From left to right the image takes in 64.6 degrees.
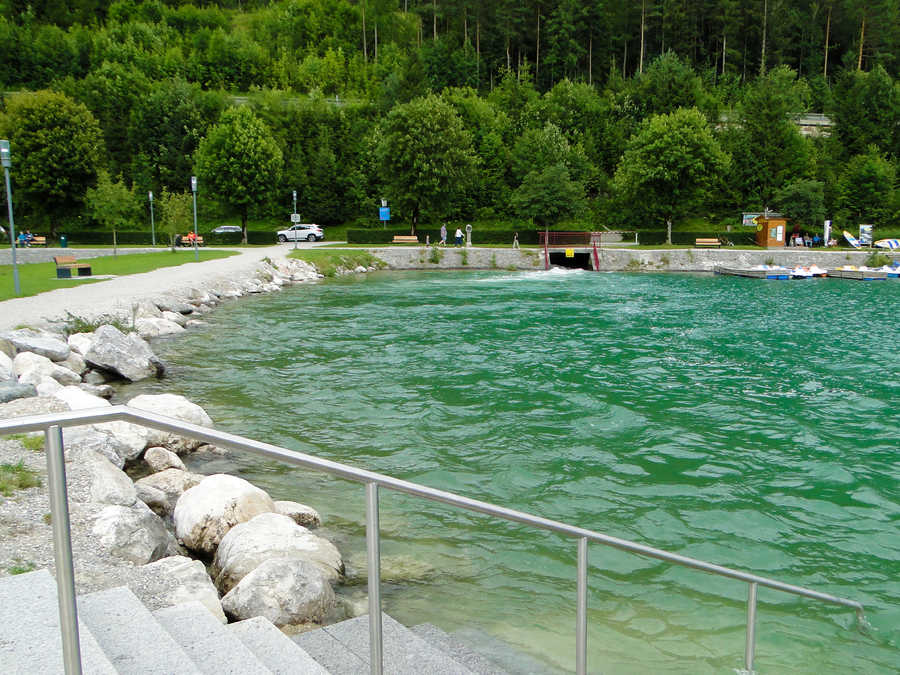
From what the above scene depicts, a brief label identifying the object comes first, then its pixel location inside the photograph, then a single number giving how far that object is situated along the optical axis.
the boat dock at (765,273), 47.82
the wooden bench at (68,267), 28.36
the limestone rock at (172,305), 24.64
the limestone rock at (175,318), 23.47
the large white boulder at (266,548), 6.97
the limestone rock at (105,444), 8.84
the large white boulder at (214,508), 7.78
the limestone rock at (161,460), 10.04
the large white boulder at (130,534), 6.24
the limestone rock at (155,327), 21.25
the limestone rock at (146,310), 22.11
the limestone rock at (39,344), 15.00
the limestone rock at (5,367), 12.30
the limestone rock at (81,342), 16.48
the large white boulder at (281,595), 6.04
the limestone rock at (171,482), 9.08
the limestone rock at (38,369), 13.20
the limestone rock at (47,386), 11.78
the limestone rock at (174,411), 10.93
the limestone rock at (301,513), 8.62
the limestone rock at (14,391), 10.46
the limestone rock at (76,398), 10.68
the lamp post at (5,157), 20.48
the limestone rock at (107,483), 6.97
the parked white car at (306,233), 63.22
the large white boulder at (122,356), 16.12
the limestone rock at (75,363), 15.30
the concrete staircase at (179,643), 3.18
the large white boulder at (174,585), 5.43
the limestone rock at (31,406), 9.68
